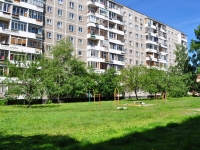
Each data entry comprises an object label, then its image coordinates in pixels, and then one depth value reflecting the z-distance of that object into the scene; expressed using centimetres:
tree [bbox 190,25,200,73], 6169
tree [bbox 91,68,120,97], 4963
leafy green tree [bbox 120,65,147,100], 4475
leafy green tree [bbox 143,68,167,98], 4655
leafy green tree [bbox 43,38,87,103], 4169
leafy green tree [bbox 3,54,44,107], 2623
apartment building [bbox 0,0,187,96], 4210
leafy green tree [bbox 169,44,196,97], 6904
